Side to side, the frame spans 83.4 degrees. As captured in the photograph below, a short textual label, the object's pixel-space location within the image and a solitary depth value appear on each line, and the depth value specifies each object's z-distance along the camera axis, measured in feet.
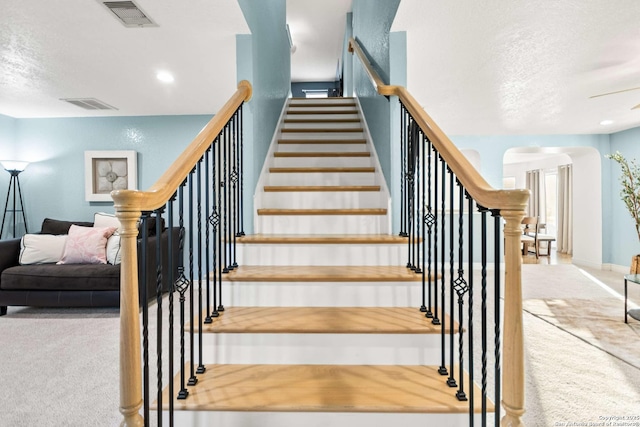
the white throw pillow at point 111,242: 12.27
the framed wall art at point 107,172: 16.22
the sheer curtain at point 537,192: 31.37
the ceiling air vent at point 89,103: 13.79
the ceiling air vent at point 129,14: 7.12
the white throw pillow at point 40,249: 12.24
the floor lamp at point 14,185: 15.11
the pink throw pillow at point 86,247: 12.42
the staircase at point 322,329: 4.39
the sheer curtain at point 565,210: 26.91
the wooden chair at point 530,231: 25.10
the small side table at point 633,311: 10.52
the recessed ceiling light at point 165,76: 11.26
